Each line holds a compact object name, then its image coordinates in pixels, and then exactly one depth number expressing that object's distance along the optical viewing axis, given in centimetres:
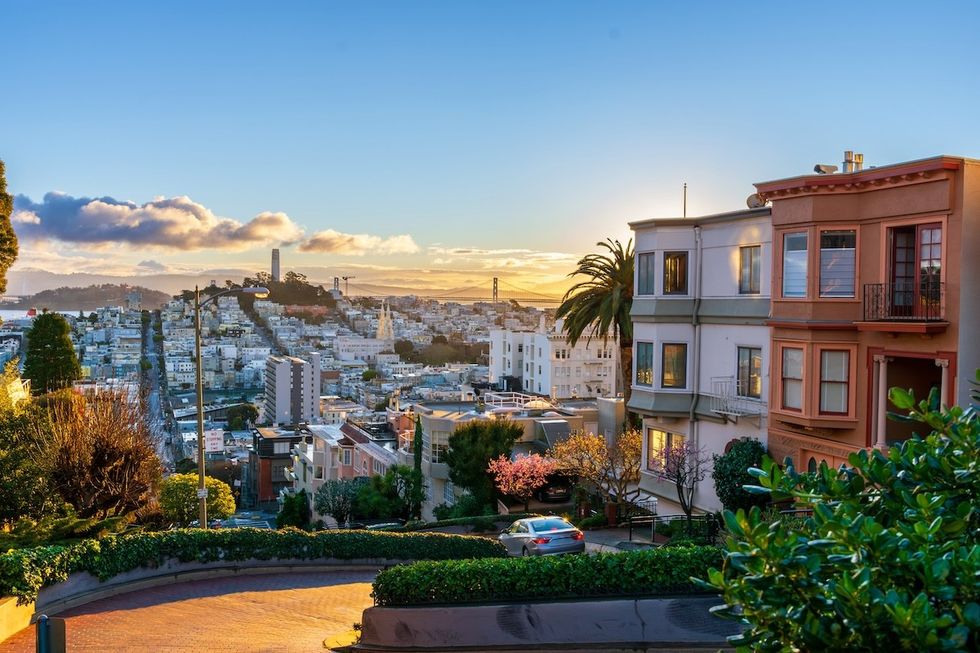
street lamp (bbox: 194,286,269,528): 2197
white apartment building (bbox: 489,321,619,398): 12756
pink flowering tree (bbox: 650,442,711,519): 2603
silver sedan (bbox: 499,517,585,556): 2258
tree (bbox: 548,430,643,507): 3130
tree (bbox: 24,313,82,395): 4412
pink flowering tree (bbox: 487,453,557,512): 3928
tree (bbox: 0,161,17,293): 2888
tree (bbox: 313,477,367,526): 5081
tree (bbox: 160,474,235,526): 2528
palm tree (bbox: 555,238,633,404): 3309
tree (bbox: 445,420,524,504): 4381
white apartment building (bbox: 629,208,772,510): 2472
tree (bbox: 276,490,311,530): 6166
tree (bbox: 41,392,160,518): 2108
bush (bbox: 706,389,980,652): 433
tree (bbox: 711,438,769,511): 2345
